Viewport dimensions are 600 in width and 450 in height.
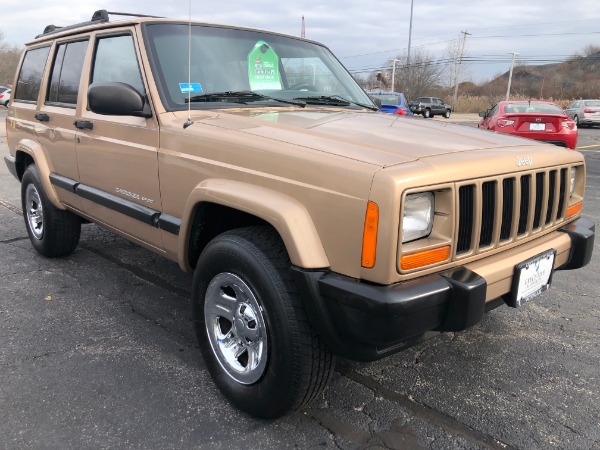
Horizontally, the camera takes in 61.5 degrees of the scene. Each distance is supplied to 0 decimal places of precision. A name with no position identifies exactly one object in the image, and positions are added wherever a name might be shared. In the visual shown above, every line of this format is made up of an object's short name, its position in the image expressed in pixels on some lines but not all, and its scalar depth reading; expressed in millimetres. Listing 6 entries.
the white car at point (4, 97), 34322
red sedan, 10578
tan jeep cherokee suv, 1956
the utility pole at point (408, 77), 46841
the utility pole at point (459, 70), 58066
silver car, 24609
